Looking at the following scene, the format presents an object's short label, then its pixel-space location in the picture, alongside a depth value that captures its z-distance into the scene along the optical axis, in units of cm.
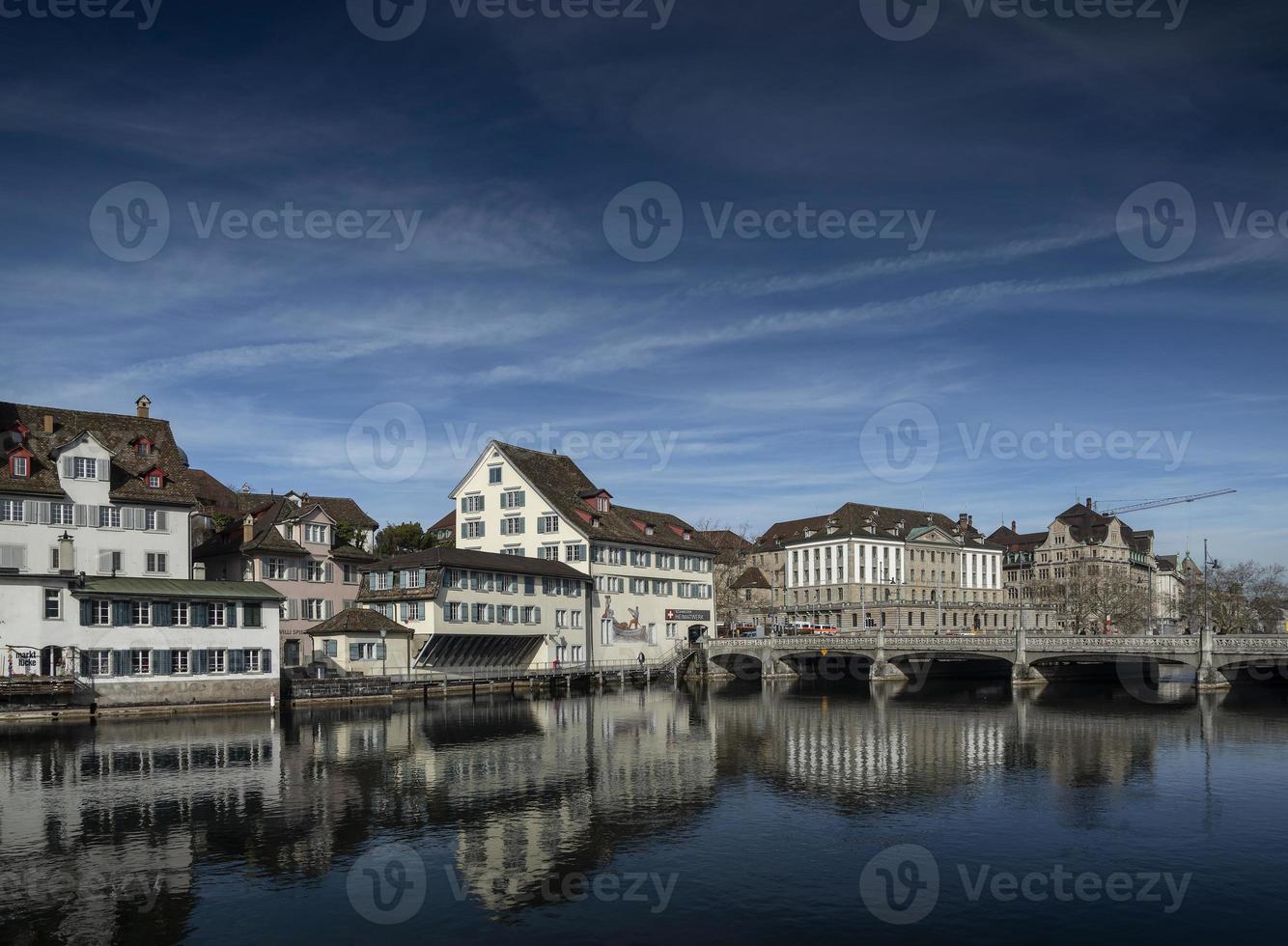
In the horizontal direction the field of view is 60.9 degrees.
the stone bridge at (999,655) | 8575
